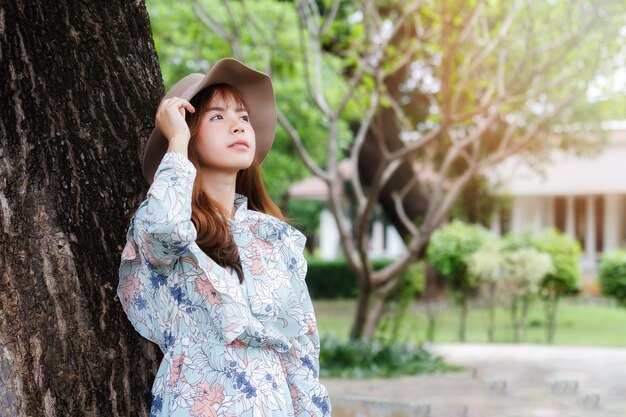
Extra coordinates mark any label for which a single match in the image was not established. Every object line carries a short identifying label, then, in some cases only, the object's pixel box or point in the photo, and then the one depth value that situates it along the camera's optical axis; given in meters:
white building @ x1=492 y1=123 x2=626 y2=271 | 24.42
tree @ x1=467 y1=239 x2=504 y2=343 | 14.76
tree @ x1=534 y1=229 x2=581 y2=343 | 15.11
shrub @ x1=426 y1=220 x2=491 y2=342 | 15.48
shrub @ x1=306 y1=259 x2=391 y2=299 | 24.48
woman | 2.60
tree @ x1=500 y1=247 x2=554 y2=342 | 14.45
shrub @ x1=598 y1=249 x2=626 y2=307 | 15.07
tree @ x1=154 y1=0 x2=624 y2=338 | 9.55
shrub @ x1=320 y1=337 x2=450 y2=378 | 9.42
